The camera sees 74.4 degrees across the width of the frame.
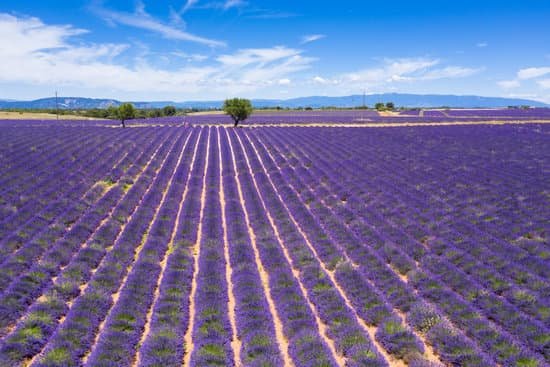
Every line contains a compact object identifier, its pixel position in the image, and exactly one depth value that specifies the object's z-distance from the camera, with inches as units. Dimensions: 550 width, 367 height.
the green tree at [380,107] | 4667.3
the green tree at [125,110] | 1960.3
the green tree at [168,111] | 4751.5
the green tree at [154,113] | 4372.5
